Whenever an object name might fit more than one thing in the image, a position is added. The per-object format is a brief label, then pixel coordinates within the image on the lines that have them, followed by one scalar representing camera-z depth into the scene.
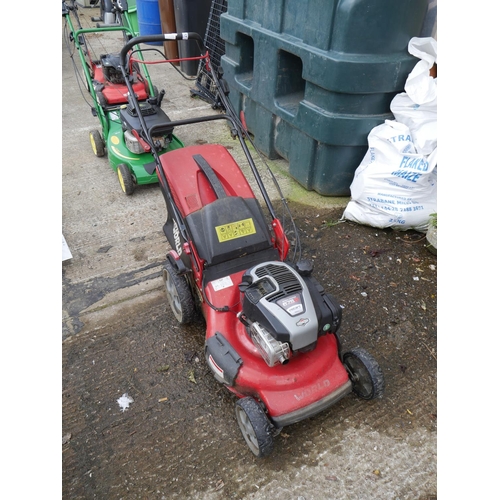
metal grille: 5.60
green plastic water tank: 3.12
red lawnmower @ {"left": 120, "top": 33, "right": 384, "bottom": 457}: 1.91
